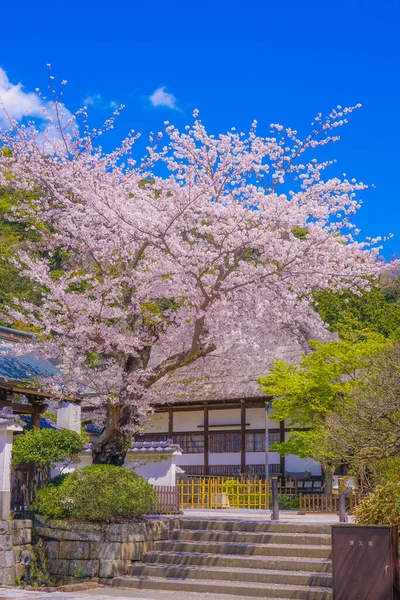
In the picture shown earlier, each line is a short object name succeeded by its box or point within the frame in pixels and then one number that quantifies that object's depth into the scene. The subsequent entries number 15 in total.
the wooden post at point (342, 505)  14.39
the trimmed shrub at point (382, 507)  10.34
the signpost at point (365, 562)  9.28
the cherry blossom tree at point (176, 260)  13.84
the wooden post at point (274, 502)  14.70
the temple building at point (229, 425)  28.47
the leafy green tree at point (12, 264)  38.44
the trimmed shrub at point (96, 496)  13.20
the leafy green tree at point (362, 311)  36.31
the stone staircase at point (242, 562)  11.17
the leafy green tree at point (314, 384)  22.50
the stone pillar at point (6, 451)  13.05
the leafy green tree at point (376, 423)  10.36
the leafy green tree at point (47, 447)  13.73
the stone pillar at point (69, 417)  19.78
